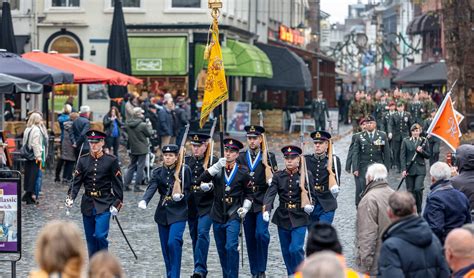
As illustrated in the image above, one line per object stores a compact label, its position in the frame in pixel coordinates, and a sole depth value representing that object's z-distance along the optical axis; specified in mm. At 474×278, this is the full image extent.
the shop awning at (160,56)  45844
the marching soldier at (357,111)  41100
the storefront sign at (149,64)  46156
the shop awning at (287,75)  51344
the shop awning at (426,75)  57781
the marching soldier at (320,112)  49250
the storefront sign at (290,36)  63281
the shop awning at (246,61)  46125
